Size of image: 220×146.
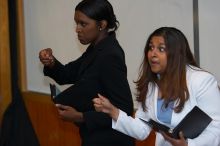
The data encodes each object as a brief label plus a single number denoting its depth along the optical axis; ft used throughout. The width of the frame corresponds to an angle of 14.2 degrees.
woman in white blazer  13.65
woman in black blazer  14.81
